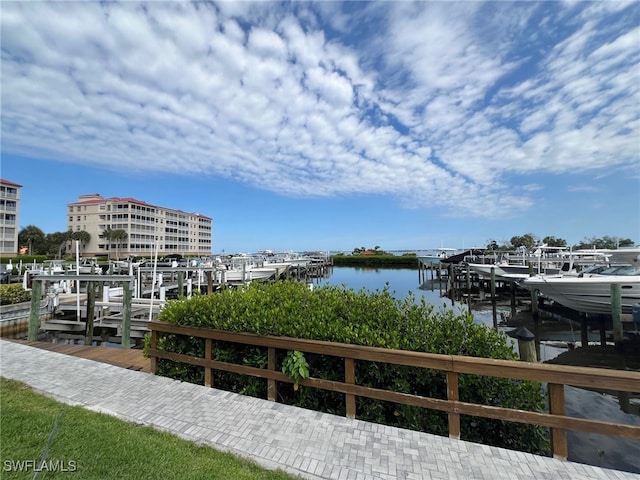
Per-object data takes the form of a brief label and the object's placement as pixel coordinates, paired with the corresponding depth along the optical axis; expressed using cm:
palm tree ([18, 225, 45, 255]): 6272
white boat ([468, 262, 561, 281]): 2173
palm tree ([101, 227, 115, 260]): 6956
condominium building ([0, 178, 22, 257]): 4844
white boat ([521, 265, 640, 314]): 1239
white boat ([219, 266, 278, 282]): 2209
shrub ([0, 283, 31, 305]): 1187
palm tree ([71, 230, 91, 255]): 6818
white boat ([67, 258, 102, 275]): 1829
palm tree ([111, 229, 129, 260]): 6956
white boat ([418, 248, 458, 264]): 3771
